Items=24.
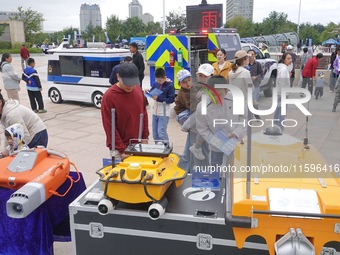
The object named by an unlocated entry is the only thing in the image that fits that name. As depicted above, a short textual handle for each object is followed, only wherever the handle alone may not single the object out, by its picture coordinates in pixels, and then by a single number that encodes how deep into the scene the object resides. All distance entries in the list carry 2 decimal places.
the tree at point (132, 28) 55.12
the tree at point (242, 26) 48.50
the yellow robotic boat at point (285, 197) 1.79
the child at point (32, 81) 9.16
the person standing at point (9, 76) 8.82
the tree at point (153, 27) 53.32
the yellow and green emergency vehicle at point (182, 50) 8.16
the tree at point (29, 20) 50.41
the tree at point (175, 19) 35.18
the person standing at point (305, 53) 13.17
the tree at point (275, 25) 50.62
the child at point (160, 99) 5.32
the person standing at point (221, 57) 7.05
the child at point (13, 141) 3.10
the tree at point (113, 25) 51.81
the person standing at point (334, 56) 12.16
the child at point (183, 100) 3.77
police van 9.26
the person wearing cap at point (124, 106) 3.09
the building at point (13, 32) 44.00
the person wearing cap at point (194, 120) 2.42
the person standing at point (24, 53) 17.97
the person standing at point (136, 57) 8.92
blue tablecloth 2.75
